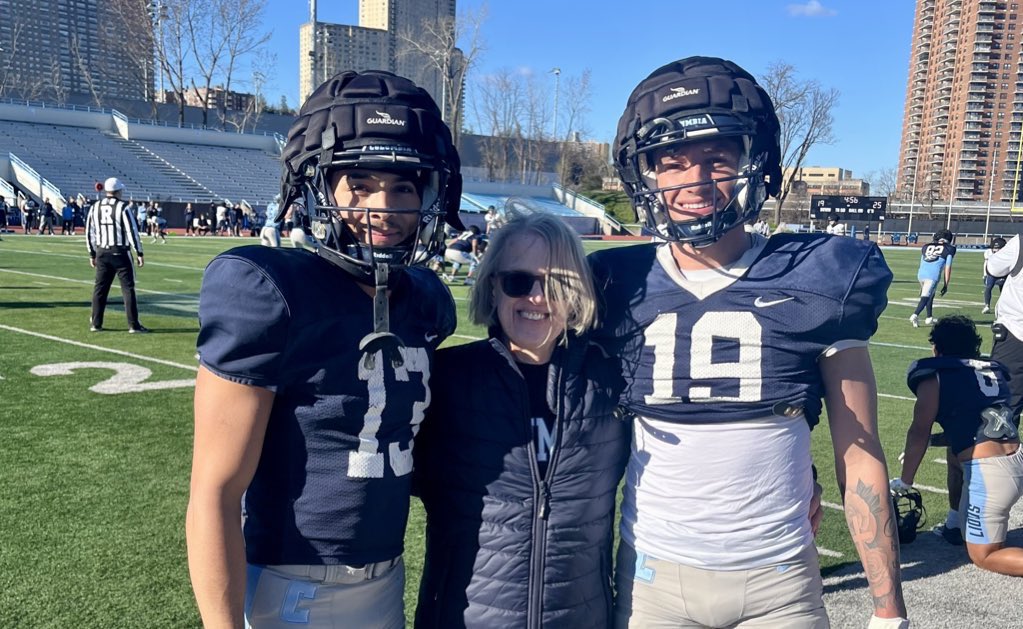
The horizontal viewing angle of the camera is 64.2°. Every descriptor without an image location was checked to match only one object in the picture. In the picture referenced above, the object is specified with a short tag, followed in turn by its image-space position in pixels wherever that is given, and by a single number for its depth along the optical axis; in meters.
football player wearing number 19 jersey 1.95
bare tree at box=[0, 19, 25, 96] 62.38
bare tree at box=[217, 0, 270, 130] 51.22
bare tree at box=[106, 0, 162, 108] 53.59
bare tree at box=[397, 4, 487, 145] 50.69
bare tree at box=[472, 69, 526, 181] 68.62
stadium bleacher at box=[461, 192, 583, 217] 51.50
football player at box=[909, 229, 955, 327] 13.93
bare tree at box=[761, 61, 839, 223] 53.59
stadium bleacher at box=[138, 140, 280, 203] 47.31
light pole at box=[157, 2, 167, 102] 50.41
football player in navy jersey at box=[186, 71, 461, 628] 1.60
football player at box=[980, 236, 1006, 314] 15.45
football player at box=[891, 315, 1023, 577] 4.05
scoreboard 53.88
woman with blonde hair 1.97
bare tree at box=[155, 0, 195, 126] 50.59
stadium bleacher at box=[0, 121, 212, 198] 41.72
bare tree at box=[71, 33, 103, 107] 59.38
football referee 9.50
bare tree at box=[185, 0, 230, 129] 51.59
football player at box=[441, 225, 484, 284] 16.83
